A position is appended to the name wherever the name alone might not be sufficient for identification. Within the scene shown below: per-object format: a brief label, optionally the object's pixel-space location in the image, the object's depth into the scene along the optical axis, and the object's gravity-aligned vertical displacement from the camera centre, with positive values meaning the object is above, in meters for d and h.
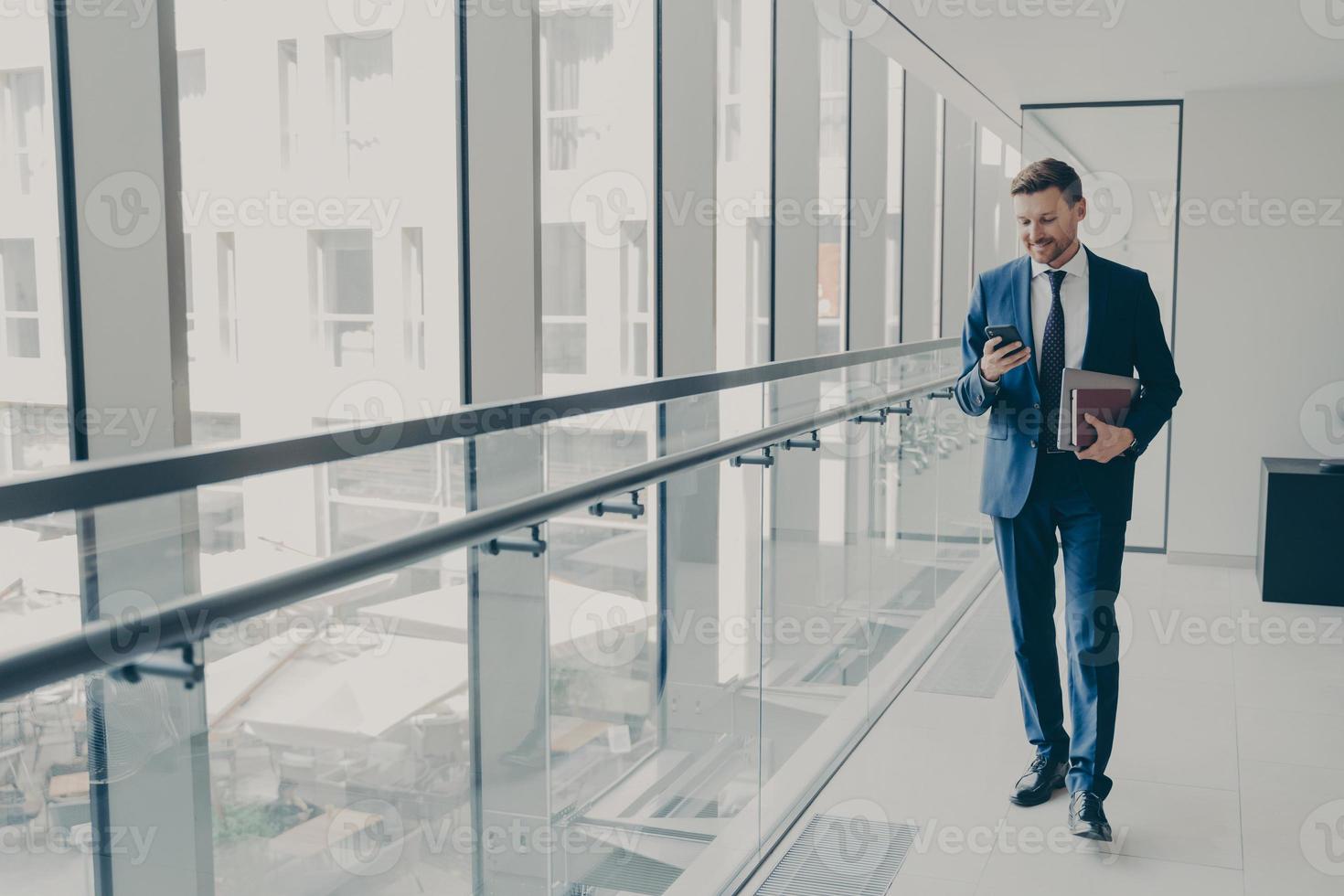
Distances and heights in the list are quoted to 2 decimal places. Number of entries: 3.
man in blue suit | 3.39 -0.31
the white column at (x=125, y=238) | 2.20 +0.11
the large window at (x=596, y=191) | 4.46 +0.41
